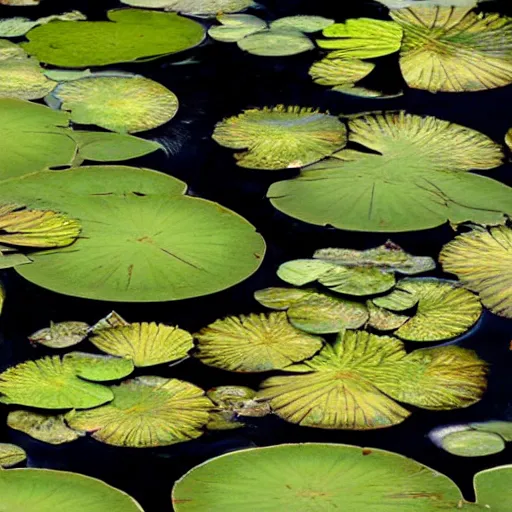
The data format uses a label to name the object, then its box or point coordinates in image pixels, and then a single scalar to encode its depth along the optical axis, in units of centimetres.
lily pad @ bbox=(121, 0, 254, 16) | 684
